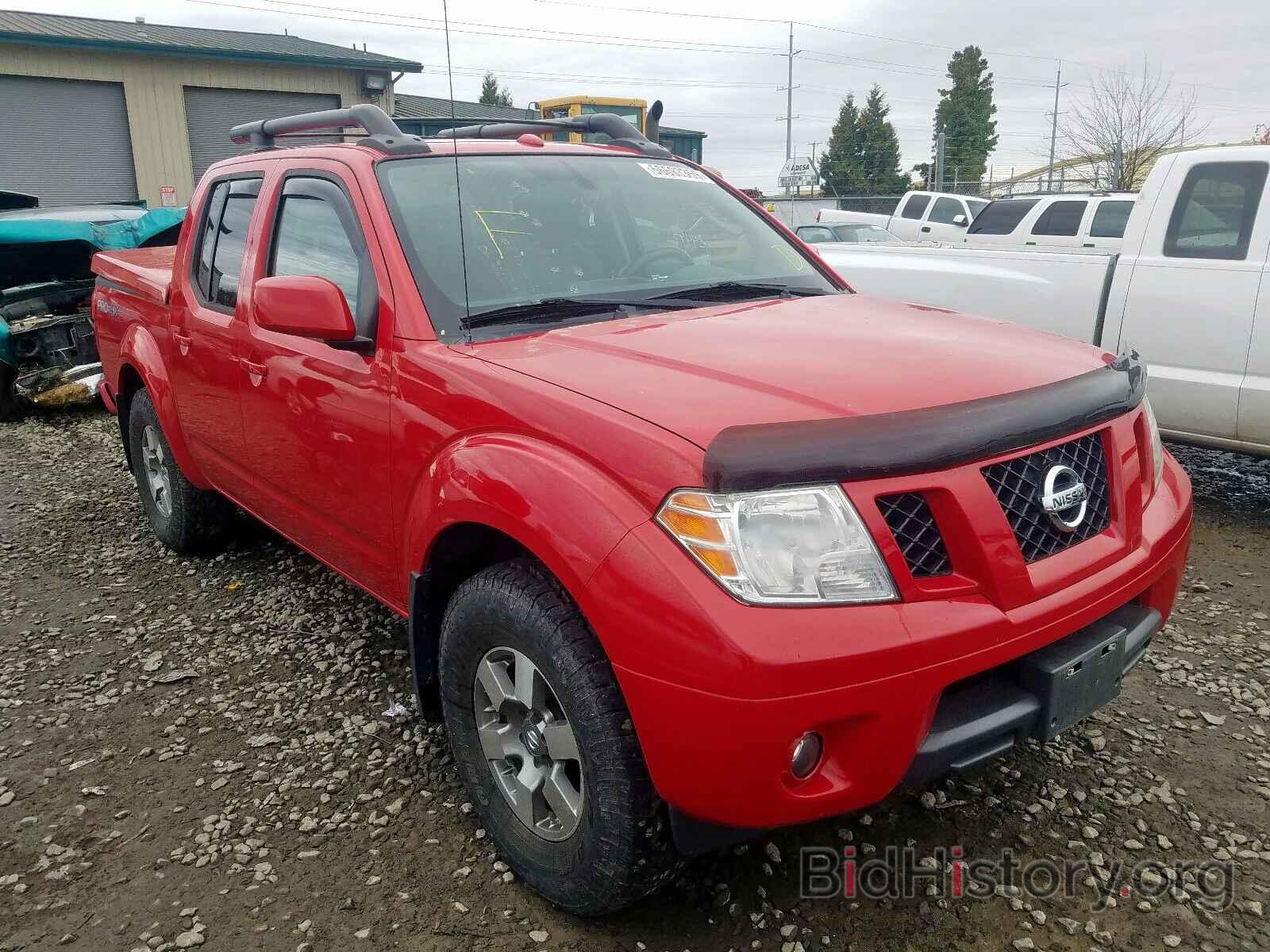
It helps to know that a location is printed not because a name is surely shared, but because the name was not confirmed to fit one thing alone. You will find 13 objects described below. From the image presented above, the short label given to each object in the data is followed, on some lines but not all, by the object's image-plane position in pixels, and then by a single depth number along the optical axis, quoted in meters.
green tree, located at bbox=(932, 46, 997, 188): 54.00
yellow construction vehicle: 16.77
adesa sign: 31.81
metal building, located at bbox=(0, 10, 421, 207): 17.66
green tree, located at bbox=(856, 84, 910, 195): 52.34
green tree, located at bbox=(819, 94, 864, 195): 53.25
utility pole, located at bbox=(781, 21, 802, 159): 46.62
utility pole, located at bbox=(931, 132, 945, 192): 26.47
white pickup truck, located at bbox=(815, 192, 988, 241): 16.72
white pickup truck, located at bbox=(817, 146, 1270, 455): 4.52
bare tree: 26.73
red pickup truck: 1.73
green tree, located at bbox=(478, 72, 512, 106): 61.03
